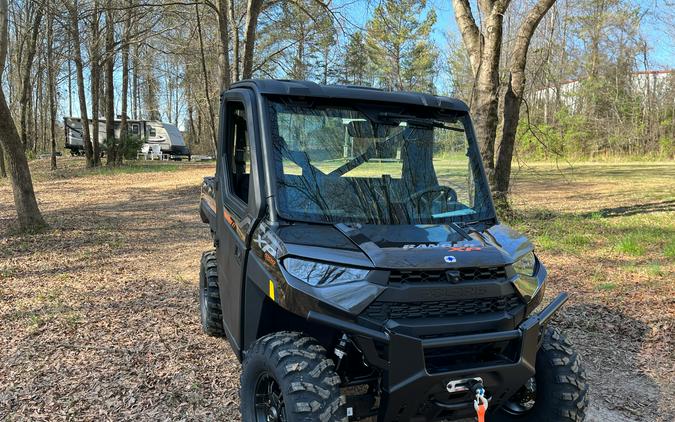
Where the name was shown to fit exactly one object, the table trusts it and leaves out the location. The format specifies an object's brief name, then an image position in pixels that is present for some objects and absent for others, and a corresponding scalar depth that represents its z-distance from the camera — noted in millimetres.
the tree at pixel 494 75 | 9859
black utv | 2400
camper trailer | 38844
